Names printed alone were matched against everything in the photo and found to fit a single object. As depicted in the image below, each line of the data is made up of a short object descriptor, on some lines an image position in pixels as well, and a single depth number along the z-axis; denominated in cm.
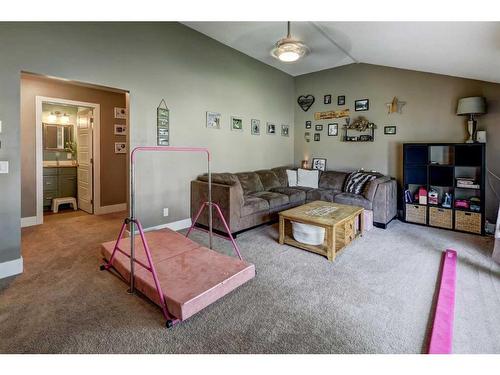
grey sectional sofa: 377
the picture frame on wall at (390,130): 489
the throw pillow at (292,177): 547
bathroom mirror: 563
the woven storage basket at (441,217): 411
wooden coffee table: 295
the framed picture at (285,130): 600
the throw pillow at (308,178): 528
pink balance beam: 164
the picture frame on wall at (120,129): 543
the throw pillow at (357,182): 455
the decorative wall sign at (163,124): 381
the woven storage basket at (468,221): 387
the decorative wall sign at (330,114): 546
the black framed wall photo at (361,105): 516
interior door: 520
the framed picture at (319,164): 581
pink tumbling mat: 199
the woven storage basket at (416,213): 436
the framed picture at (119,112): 540
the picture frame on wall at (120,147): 547
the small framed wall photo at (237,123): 490
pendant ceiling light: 314
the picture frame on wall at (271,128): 564
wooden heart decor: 593
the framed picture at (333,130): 559
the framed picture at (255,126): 528
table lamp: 387
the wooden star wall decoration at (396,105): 479
